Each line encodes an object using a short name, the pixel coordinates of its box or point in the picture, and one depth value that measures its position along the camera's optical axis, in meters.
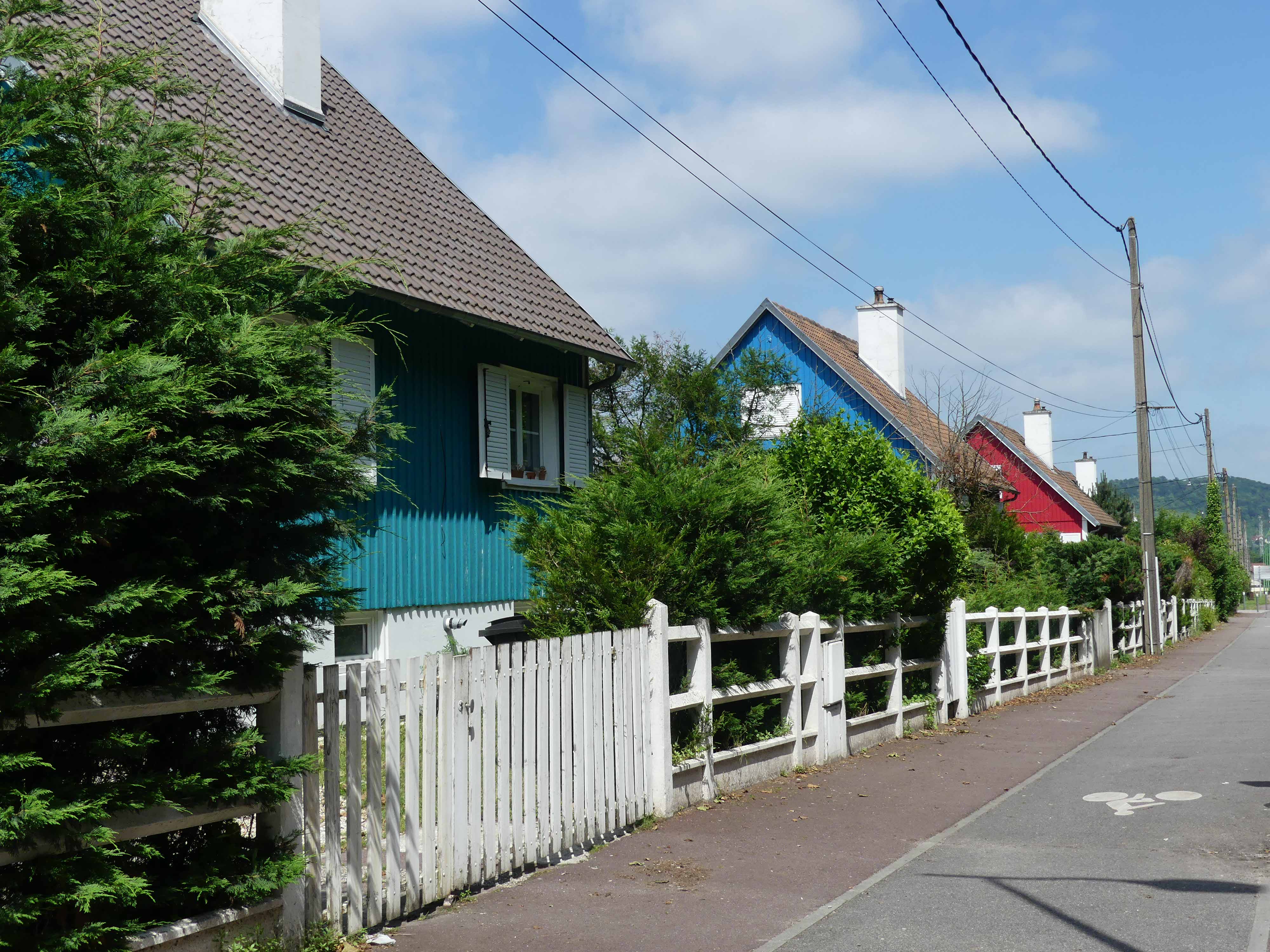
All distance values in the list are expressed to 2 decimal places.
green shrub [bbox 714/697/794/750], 9.61
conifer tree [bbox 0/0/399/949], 4.02
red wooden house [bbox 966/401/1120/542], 47.12
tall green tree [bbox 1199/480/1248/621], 59.41
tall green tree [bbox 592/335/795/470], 29.69
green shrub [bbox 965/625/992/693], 15.98
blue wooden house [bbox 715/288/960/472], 32.94
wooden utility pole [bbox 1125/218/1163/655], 29.66
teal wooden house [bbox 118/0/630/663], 13.20
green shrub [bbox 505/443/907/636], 8.77
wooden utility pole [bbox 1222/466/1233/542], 81.94
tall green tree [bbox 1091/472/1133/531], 58.97
